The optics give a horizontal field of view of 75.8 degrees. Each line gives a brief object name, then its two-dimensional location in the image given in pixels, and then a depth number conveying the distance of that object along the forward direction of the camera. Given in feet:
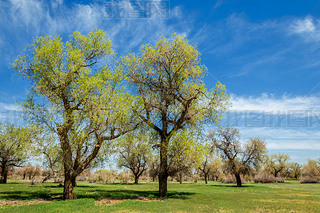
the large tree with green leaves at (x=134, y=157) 200.77
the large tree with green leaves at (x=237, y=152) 171.31
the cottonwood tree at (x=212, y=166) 174.89
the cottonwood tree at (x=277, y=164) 367.45
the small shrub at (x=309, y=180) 285.25
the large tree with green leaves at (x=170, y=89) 89.71
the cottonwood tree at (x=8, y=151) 163.32
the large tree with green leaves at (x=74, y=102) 73.82
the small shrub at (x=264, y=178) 285.84
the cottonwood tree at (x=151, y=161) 195.06
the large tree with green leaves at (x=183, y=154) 80.59
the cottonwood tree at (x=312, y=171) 287.69
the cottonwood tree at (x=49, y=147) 72.85
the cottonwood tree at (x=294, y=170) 419.99
